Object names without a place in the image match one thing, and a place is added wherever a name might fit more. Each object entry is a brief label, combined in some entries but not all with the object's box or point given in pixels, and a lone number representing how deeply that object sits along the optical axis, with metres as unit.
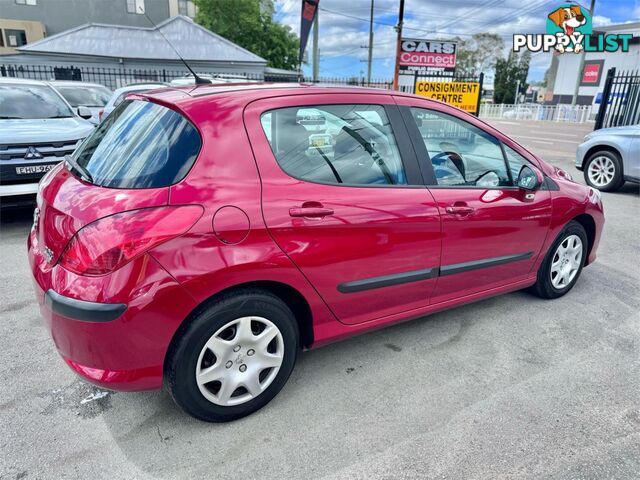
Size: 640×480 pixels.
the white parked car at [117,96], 9.41
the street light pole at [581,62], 29.84
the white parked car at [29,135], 5.16
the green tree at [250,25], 39.03
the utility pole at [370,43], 27.55
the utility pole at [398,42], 12.05
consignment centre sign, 10.80
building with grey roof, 25.75
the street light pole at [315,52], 16.00
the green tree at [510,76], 62.59
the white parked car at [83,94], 11.98
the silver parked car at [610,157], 7.82
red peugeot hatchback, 2.05
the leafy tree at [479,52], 54.22
